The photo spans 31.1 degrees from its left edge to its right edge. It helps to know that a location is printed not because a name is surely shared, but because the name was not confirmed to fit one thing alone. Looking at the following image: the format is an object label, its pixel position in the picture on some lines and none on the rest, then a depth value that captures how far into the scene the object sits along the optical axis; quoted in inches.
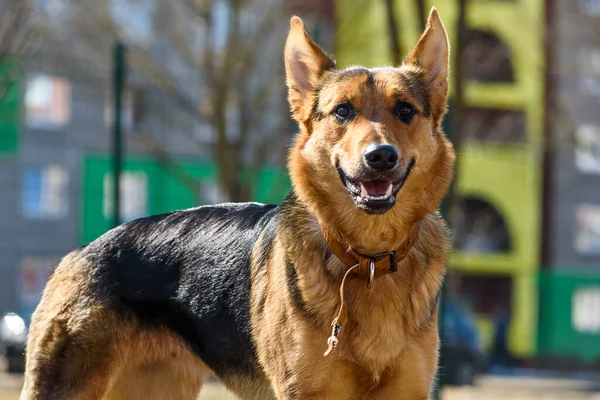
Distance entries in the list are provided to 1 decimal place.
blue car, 755.9
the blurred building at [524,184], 1341.0
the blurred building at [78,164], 1157.1
